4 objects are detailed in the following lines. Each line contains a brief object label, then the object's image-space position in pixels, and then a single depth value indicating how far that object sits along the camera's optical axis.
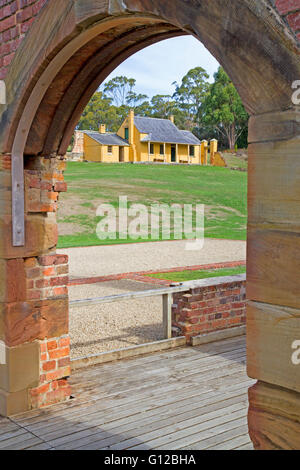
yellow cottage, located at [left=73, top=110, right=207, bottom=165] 50.25
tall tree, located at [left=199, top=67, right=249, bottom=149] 60.22
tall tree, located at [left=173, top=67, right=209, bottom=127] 75.81
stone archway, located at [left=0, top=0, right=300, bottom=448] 2.01
